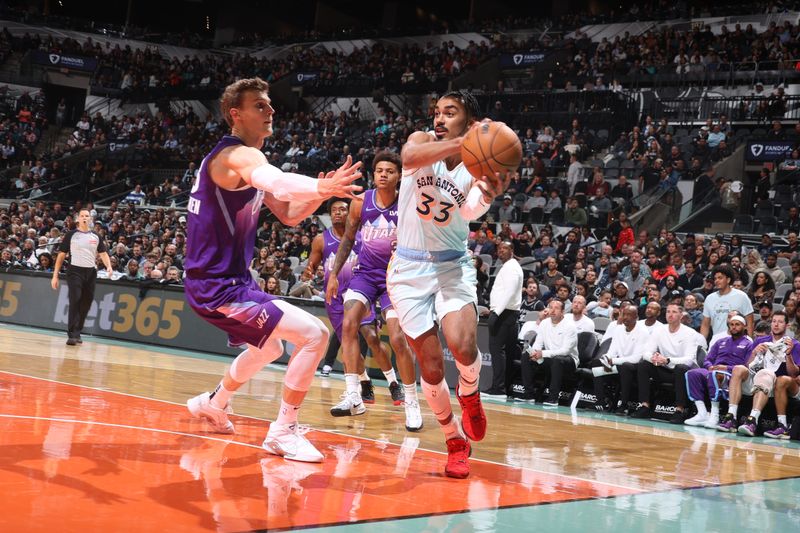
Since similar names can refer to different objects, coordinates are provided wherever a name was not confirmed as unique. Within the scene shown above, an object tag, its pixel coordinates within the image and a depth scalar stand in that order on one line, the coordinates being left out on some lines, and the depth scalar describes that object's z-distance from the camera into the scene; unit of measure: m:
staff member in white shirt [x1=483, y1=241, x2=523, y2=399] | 11.23
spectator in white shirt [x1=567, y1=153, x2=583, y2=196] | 20.22
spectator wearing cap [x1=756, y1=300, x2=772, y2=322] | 10.78
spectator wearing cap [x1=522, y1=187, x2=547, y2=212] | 19.47
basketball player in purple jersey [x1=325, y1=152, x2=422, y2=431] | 7.61
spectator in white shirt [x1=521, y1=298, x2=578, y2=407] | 11.38
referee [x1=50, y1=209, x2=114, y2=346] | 13.54
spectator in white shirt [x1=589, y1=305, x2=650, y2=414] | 10.91
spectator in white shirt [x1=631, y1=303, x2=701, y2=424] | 10.62
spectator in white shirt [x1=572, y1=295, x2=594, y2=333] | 11.61
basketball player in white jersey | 5.29
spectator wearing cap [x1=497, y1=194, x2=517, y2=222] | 19.06
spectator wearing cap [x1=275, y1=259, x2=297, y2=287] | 16.69
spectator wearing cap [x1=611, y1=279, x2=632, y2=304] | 12.63
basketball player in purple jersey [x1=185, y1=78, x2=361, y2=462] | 5.07
